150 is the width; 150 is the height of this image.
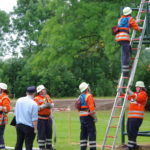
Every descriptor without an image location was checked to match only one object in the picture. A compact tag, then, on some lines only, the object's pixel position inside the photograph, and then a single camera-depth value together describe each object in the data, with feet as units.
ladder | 41.65
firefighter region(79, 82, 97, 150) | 43.80
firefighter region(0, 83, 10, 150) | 45.80
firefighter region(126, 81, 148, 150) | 44.37
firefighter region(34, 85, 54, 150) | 45.70
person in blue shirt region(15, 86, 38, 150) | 37.09
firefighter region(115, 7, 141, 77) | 43.27
